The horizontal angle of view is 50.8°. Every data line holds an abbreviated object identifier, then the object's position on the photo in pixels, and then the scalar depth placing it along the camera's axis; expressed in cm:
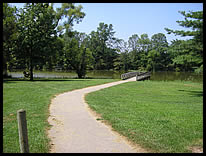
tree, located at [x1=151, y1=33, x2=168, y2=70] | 7569
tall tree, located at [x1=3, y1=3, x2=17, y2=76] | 2485
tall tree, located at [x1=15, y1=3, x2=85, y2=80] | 2736
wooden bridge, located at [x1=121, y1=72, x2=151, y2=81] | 3208
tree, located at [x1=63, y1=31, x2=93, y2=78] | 3797
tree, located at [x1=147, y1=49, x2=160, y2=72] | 7406
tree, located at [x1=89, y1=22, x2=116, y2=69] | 8075
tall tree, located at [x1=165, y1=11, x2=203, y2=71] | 1442
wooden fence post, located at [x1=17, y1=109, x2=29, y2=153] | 414
